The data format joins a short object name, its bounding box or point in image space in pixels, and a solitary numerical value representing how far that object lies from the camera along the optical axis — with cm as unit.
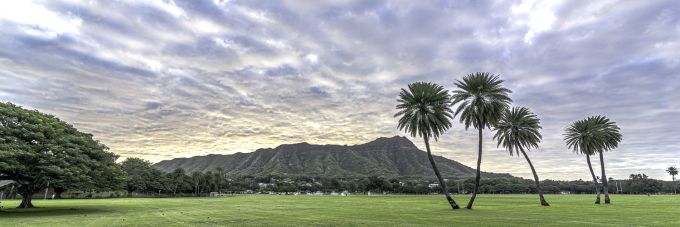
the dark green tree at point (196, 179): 17538
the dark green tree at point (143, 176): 14888
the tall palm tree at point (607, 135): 8006
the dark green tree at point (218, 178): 18212
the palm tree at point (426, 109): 5747
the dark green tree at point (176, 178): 16738
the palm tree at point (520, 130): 7194
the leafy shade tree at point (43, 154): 3750
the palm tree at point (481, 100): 5750
